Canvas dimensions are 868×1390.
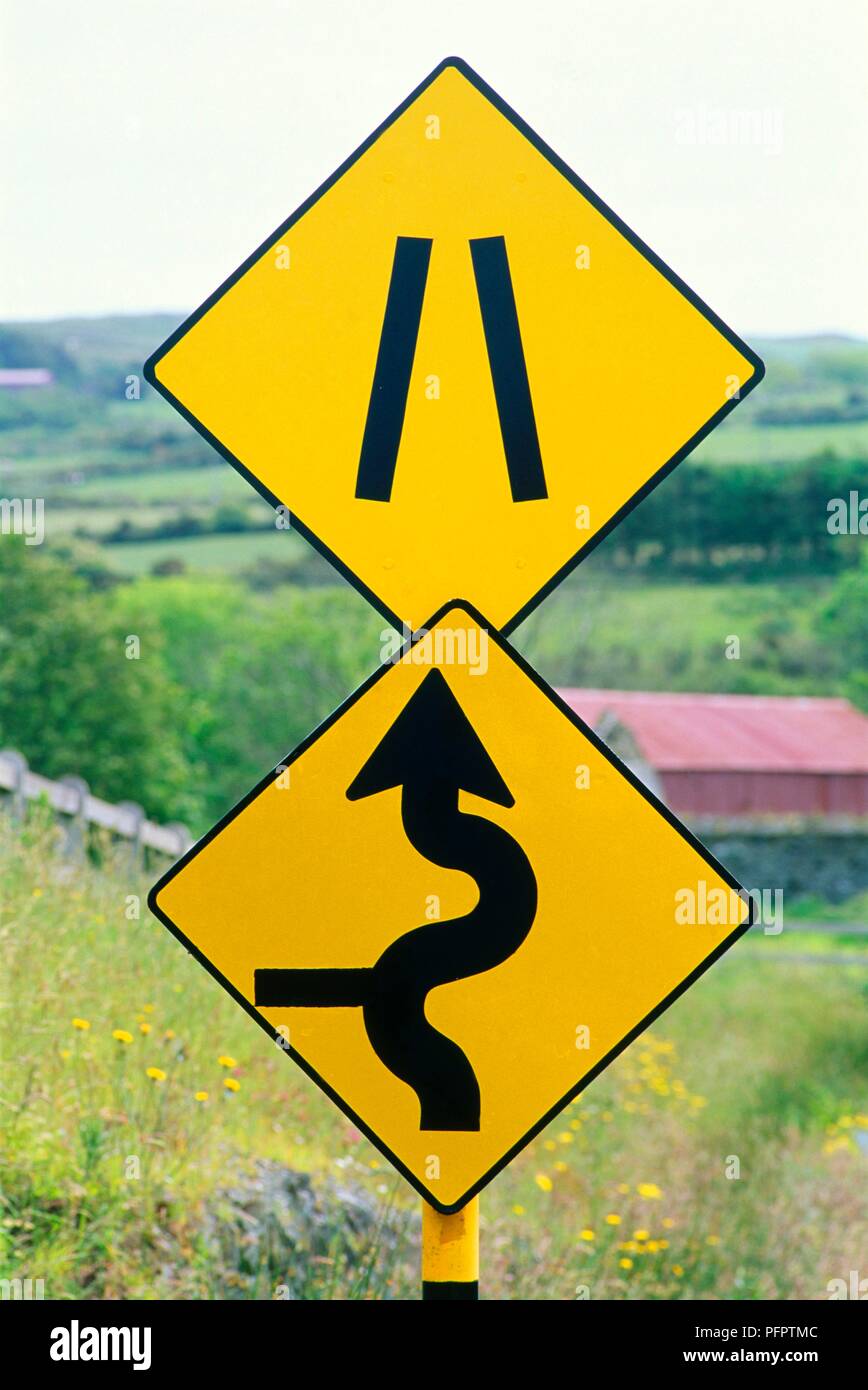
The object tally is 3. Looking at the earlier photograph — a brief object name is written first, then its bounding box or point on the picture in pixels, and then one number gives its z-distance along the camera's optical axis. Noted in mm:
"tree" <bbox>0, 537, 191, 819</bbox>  19859
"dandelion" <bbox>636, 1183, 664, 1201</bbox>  5918
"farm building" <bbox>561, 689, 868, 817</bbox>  47616
